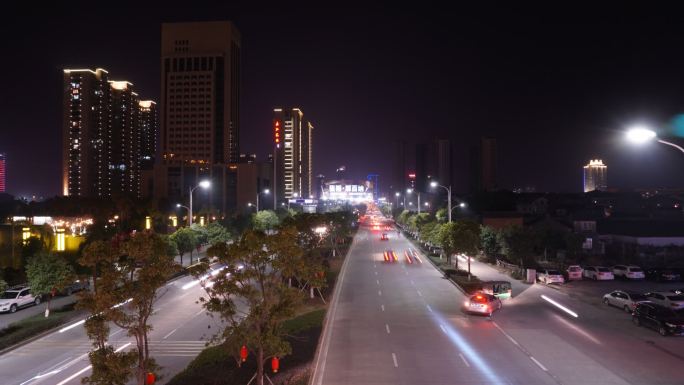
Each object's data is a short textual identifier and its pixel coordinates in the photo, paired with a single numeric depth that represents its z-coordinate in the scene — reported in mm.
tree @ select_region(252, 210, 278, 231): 71669
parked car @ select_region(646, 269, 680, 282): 41000
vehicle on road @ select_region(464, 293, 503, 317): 28203
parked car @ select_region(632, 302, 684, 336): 23609
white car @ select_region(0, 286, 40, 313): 31734
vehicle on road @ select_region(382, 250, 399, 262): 57834
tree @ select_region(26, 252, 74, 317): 30359
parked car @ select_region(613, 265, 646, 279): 41781
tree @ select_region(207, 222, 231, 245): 57188
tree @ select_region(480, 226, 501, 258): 55781
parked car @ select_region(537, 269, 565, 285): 39719
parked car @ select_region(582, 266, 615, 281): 41562
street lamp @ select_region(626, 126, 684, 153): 14734
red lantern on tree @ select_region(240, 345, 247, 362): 17377
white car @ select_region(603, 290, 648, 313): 28853
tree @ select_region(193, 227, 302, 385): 15637
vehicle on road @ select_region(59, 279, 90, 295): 37469
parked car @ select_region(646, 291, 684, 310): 29284
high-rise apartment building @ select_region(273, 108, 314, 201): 107562
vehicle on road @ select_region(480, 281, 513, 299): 33344
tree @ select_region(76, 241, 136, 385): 13250
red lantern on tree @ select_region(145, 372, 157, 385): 14630
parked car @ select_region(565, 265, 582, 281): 41938
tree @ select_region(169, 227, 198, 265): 50156
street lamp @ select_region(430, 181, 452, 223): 55156
